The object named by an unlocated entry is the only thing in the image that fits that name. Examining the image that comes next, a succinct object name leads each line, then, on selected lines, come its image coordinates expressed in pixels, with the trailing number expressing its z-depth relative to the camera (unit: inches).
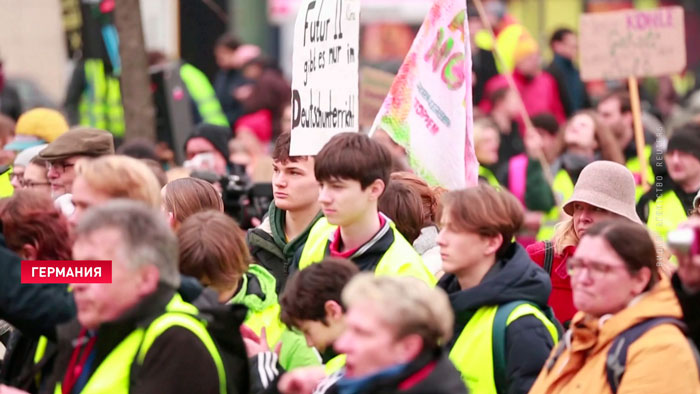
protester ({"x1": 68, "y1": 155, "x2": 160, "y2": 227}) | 409.7
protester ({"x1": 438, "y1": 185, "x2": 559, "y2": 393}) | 450.0
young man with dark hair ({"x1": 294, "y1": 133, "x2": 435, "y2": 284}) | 490.0
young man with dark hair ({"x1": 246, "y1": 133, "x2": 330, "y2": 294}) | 563.2
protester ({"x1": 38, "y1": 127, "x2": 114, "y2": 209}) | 606.5
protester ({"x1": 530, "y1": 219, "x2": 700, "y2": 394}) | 393.4
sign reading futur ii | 611.5
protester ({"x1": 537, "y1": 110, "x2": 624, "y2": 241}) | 946.7
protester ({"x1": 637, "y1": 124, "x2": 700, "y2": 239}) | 718.5
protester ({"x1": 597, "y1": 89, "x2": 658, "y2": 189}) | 1016.9
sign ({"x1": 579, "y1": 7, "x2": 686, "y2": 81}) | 883.4
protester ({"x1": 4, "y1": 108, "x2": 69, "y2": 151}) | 806.5
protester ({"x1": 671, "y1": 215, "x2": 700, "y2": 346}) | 367.9
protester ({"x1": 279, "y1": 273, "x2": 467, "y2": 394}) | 333.1
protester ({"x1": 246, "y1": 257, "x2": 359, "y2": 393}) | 428.5
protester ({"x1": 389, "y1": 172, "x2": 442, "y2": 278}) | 550.3
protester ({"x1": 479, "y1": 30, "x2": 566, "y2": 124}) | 1332.4
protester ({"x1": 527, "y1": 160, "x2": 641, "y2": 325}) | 545.3
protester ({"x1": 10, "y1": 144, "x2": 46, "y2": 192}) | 707.4
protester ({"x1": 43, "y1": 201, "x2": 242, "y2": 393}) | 369.7
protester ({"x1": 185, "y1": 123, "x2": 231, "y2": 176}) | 876.6
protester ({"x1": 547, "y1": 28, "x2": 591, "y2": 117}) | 1376.7
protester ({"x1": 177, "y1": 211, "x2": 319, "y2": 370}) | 452.8
